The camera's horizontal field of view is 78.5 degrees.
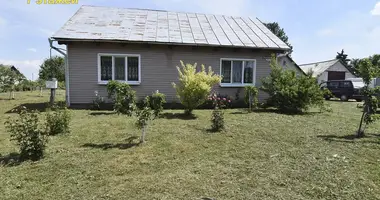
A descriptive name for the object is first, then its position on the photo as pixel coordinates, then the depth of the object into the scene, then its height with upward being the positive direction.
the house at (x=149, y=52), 10.08 +1.76
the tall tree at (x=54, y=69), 29.34 +2.47
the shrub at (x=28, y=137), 4.01 -0.87
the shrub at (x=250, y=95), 9.60 -0.13
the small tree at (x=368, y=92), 5.69 +0.06
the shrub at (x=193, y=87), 7.87 +0.12
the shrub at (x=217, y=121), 6.10 -0.78
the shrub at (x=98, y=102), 9.85 -0.57
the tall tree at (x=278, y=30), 45.35 +12.25
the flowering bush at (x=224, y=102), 9.33 -0.49
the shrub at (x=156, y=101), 7.48 -0.36
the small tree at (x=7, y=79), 15.45 +0.54
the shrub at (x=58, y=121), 5.52 -0.80
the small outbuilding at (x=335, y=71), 33.94 +3.34
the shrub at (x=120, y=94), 7.98 -0.20
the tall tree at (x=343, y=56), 56.84 +9.27
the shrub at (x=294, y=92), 9.22 +0.04
